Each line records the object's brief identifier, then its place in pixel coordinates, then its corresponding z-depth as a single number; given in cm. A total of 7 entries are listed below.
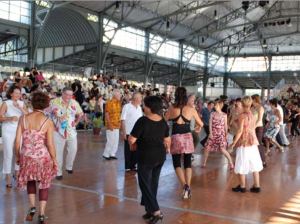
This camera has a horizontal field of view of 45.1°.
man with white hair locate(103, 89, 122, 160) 786
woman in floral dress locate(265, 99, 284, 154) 1056
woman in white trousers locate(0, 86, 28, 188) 543
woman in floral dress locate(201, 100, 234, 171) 765
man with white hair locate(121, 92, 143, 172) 711
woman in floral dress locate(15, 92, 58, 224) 391
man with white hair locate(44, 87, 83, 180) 610
